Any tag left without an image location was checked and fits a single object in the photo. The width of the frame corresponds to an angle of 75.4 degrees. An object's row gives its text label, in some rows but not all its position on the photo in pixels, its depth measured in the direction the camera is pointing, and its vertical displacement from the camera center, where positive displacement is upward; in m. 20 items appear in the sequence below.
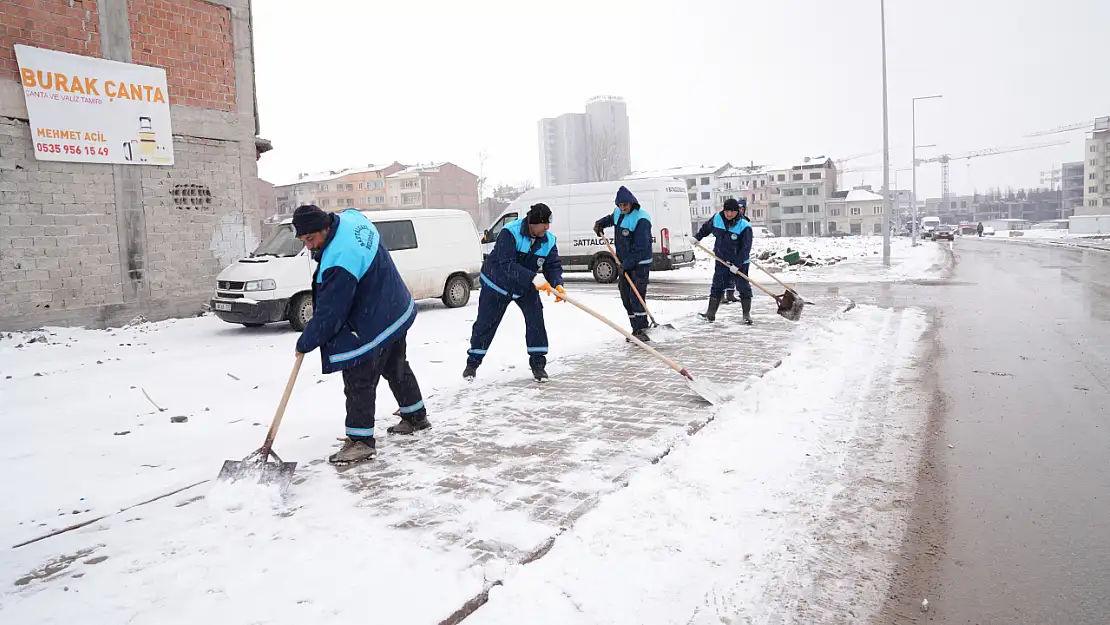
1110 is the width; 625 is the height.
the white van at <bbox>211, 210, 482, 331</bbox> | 10.76 -0.14
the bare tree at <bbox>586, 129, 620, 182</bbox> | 63.81 +8.42
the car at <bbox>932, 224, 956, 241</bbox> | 48.71 +0.23
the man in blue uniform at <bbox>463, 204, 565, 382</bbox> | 6.78 -0.26
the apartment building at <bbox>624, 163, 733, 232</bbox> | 101.25 +8.48
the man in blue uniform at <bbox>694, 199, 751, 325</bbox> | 10.35 +0.00
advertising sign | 10.82 +2.57
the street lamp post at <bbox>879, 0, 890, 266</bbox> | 23.22 +1.59
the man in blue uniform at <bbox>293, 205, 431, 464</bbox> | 4.55 -0.33
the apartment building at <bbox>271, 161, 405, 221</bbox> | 89.00 +8.99
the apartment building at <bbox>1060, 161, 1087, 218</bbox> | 125.38 +8.84
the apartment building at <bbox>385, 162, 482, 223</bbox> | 85.19 +8.61
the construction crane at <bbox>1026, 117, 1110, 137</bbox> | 80.70 +12.41
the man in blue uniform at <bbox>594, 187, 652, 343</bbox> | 9.05 +0.01
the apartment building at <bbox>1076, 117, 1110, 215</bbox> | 87.56 +7.52
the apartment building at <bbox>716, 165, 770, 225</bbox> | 97.31 +7.74
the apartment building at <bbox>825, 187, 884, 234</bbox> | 95.56 +3.74
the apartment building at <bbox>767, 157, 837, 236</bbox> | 94.38 +5.71
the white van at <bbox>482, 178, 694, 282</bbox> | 18.09 +0.83
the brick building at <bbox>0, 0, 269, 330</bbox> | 10.68 +1.34
